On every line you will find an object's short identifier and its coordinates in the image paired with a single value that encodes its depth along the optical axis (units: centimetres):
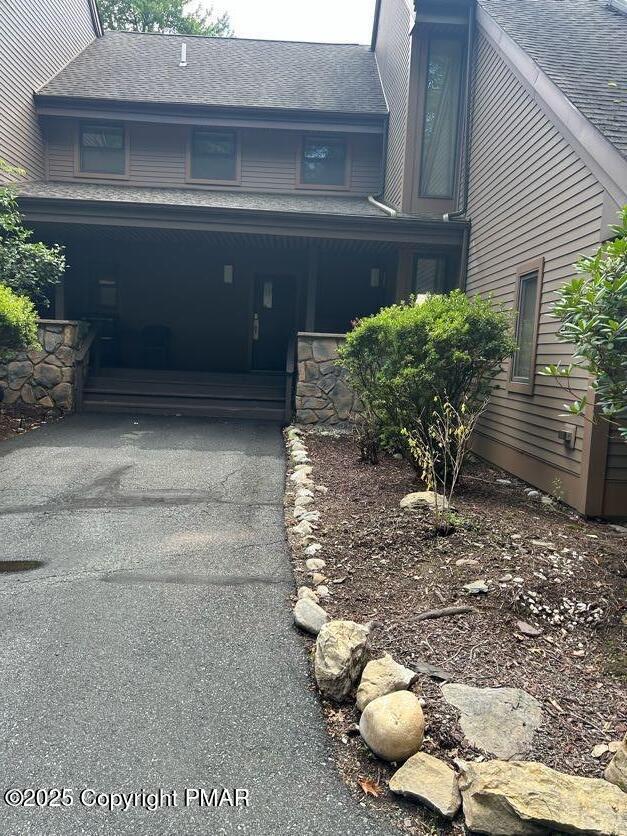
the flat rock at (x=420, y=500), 445
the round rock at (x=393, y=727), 203
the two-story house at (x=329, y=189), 578
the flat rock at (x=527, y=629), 284
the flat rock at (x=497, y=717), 209
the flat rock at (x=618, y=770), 186
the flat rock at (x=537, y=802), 167
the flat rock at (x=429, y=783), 183
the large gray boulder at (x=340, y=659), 238
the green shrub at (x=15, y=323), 720
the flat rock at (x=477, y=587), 313
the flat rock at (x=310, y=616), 290
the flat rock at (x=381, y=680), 229
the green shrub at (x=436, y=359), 524
